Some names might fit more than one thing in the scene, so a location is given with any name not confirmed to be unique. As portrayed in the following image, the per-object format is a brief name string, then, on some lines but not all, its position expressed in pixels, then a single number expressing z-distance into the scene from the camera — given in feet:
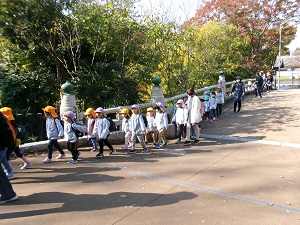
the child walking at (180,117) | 26.14
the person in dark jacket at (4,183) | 13.04
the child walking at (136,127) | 23.18
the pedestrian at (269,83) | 66.80
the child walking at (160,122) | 25.03
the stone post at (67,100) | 24.18
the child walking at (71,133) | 19.45
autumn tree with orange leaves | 69.97
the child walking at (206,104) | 35.93
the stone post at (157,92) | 30.04
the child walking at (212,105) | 36.15
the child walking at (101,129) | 21.71
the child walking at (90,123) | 22.52
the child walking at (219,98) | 38.16
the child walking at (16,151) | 17.38
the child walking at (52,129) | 20.08
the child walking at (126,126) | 23.62
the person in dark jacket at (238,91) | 38.72
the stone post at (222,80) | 50.06
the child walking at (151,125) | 25.81
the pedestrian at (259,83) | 52.60
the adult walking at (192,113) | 25.31
